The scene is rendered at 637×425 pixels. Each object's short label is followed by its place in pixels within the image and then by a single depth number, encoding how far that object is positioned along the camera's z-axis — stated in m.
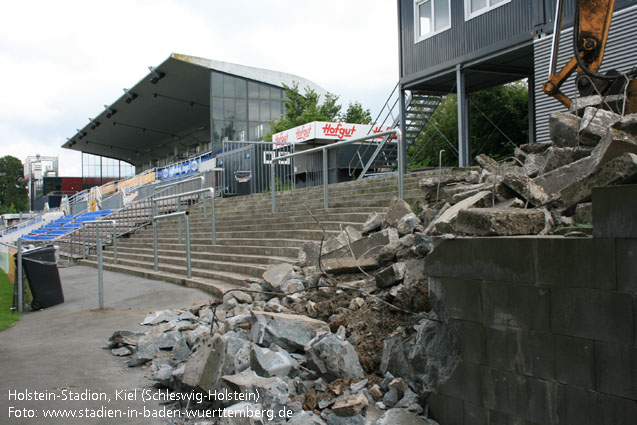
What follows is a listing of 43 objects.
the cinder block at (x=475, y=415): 3.53
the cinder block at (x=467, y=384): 3.57
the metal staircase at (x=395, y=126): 16.39
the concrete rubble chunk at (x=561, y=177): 4.40
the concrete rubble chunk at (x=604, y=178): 3.40
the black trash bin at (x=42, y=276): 8.02
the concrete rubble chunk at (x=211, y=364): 4.04
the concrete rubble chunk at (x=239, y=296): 6.47
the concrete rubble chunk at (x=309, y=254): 6.91
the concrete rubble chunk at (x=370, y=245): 5.79
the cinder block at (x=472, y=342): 3.59
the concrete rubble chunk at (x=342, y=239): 6.48
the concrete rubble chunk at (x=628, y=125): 4.19
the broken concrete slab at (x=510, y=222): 3.60
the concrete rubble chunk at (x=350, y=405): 3.71
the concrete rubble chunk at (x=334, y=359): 4.18
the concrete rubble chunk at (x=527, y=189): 4.32
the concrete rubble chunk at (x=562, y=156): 4.75
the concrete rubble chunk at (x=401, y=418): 3.64
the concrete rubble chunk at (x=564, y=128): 5.29
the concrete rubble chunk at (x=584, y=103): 6.02
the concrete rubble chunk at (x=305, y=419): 3.66
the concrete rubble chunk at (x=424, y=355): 3.81
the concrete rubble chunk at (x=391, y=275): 4.83
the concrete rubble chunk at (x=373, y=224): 6.46
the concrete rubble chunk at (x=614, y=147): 3.77
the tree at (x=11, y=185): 96.75
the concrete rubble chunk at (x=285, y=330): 4.72
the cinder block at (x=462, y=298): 3.65
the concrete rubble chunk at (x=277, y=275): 6.24
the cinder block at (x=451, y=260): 3.76
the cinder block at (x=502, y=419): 3.33
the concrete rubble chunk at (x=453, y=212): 4.37
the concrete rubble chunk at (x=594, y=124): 4.80
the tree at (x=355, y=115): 32.59
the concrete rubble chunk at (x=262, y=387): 3.87
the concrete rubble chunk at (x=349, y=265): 5.67
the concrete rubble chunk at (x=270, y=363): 4.20
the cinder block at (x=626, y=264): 2.84
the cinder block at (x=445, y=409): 3.69
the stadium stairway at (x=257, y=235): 8.74
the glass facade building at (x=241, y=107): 33.25
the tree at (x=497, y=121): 21.66
